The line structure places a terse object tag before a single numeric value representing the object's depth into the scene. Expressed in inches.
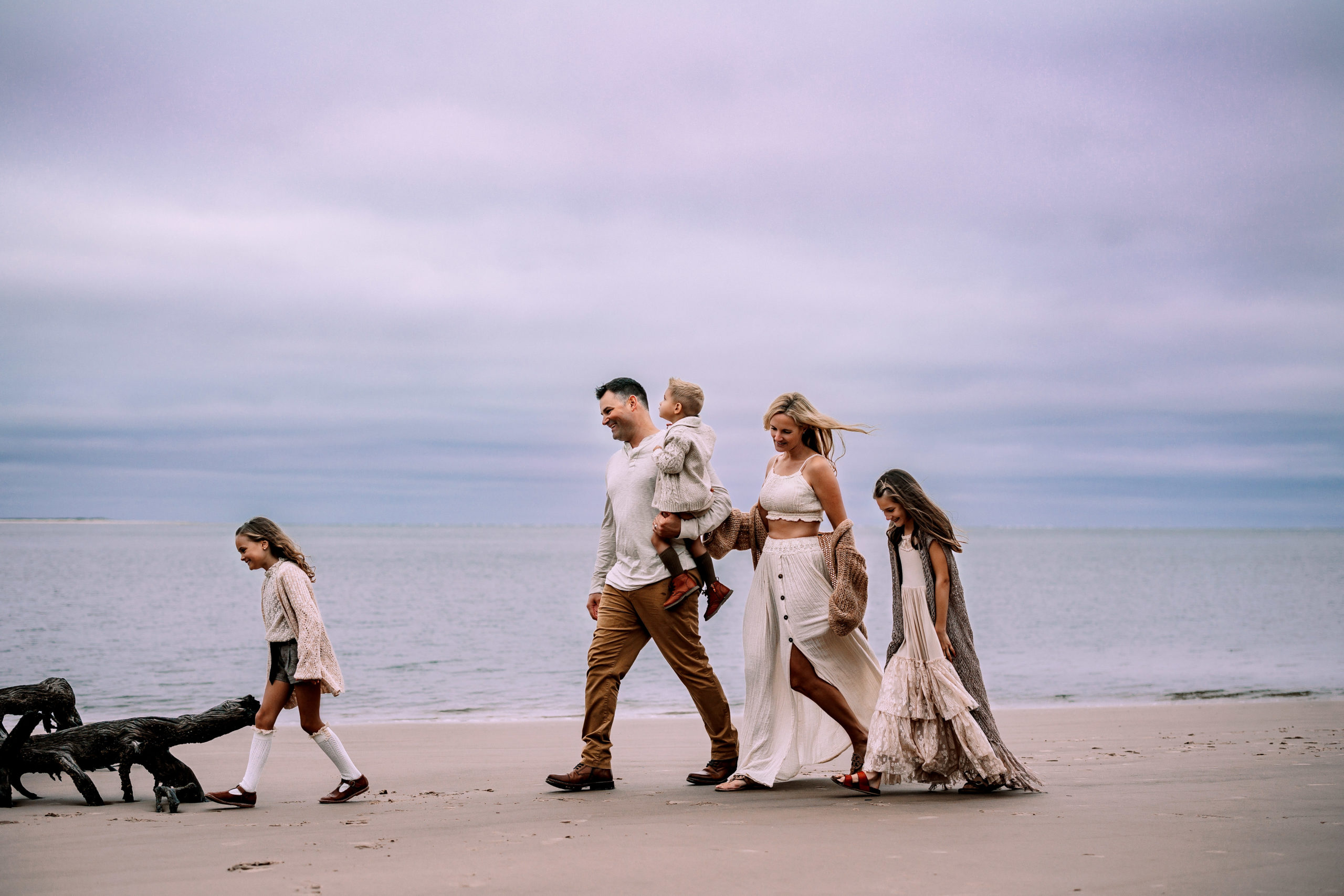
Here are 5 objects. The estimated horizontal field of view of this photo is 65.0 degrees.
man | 225.6
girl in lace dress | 206.2
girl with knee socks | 213.9
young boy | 221.5
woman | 219.6
